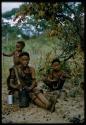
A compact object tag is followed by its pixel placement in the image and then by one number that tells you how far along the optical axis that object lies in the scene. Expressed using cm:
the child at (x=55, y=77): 347
